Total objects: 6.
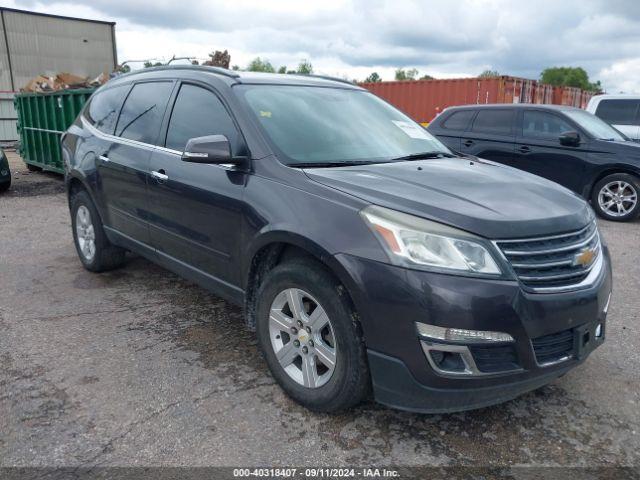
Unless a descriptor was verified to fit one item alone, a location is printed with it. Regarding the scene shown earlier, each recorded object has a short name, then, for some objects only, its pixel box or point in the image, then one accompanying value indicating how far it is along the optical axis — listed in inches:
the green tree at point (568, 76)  4313.5
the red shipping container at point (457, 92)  613.9
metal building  1230.3
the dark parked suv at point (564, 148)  318.3
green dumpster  430.3
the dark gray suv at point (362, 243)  93.4
